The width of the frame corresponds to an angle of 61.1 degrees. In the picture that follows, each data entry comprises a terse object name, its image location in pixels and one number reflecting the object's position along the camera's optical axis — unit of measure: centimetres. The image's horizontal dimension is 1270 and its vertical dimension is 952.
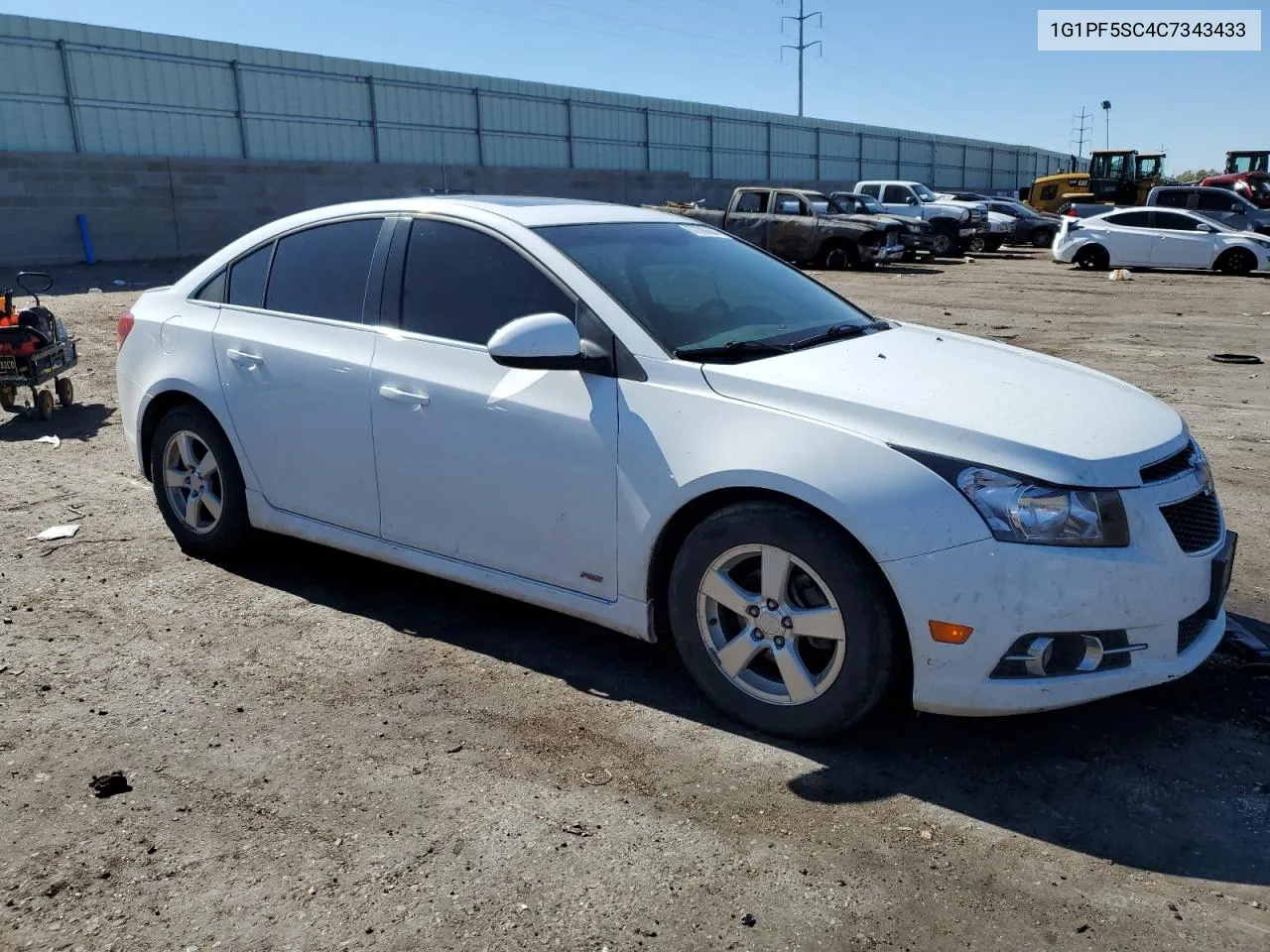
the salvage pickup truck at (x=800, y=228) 2328
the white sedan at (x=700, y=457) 307
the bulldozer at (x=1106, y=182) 3847
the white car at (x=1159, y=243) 2259
